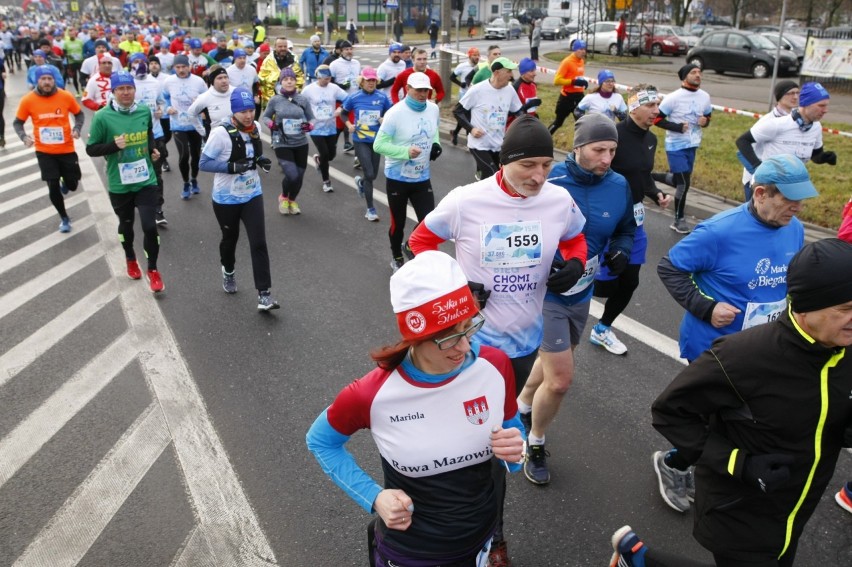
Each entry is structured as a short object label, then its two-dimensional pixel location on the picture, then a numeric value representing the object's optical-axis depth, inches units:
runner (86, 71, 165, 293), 294.5
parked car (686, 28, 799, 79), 1064.2
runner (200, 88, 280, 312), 270.5
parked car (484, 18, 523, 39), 2082.9
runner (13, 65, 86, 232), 368.2
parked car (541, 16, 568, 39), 2078.0
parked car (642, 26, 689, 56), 1421.4
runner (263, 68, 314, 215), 386.0
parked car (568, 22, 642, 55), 1393.9
